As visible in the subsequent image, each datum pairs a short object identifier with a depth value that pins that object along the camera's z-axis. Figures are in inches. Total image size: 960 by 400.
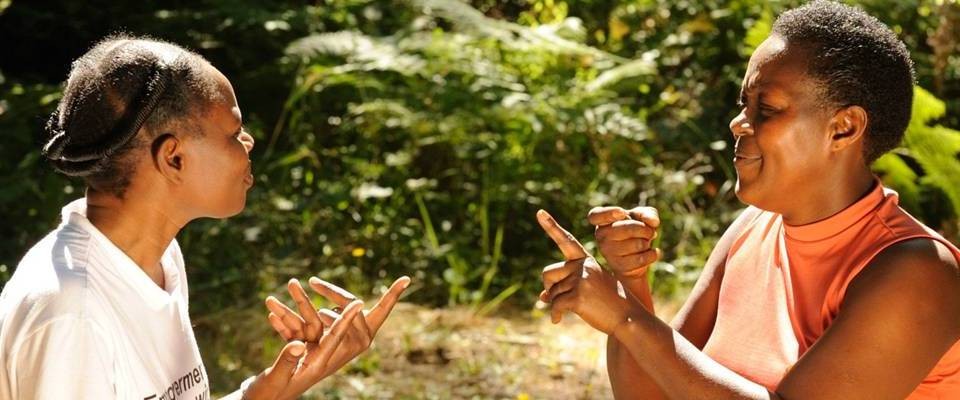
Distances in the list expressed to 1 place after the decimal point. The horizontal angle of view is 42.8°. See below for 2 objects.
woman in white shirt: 82.4
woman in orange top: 93.0
